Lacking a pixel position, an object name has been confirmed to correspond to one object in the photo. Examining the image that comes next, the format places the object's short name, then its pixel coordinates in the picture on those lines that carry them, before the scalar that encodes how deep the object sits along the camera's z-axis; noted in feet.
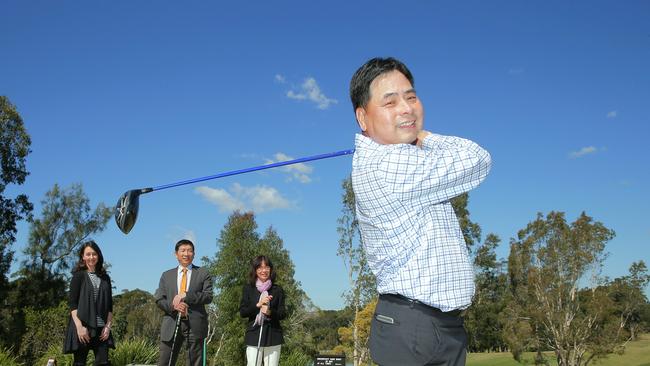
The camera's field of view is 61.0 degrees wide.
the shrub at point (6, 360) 31.17
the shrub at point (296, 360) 43.04
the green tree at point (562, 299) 114.11
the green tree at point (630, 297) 114.81
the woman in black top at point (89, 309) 21.76
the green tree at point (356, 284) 83.76
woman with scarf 23.40
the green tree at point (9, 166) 78.18
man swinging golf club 6.71
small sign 29.76
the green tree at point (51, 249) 99.76
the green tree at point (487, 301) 133.08
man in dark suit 22.99
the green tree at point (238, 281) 88.94
